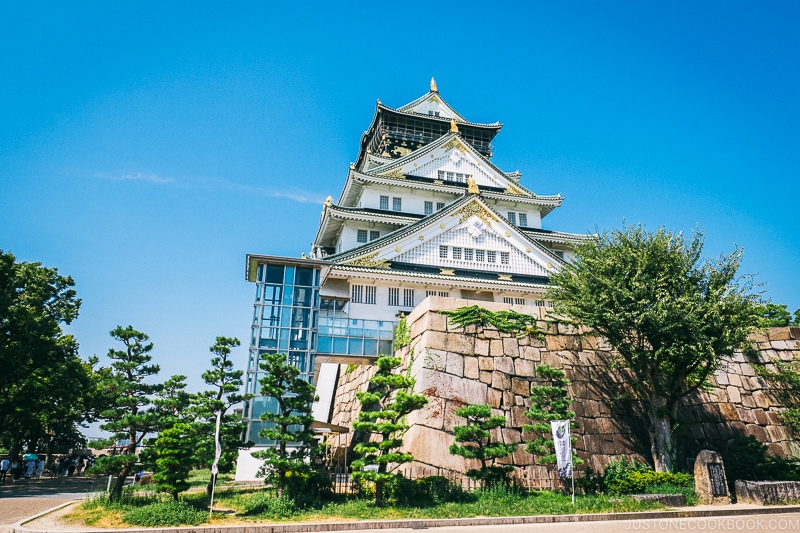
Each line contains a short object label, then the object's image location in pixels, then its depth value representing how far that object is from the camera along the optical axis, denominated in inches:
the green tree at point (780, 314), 1013.2
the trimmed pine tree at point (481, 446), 569.6
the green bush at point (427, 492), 558.3
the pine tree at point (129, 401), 562.6
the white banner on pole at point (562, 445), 573.6
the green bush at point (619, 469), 639.8
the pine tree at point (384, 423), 542.3
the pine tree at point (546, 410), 609.6
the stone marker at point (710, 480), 592.7
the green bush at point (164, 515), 476.7
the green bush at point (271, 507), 514.3
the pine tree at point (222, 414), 584.4
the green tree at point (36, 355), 841.5
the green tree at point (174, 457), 527.5
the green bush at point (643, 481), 612.7
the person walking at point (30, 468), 1030.5
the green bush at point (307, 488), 542.0
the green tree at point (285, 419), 557.9
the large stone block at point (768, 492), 589.6
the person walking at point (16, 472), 983.0
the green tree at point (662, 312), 648.4
